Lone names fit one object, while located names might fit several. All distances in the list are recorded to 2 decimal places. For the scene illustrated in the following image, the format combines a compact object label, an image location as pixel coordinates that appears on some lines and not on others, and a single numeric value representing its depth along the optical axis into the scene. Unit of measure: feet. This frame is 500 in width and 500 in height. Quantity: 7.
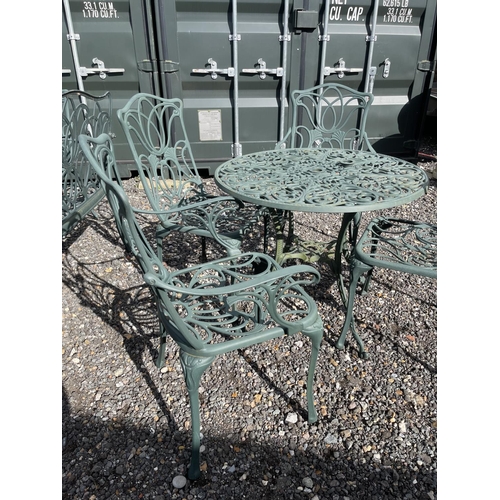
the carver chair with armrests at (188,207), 6.62
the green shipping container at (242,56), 11.31
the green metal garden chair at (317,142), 7.41
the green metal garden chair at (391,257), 5.67
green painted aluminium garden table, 5.50
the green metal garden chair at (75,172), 7.56
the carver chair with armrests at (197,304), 3.74
